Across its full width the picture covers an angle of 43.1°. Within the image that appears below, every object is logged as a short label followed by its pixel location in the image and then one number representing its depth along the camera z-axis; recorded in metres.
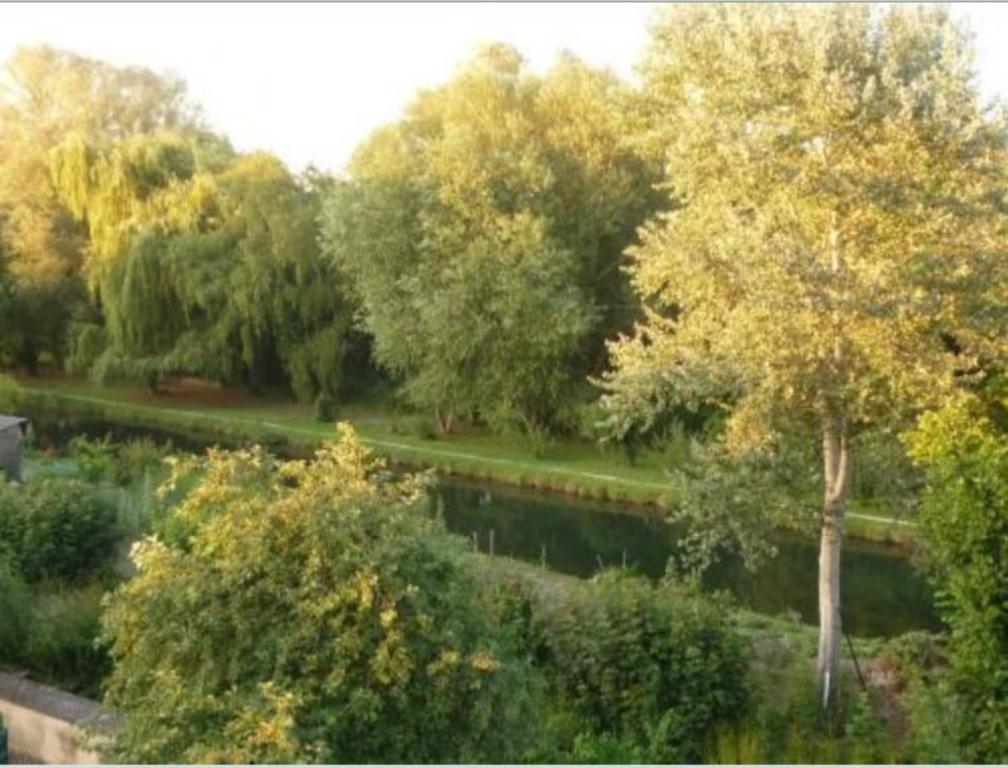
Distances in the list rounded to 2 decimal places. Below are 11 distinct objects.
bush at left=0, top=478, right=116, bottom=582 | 14.99
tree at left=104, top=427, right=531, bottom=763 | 7.77
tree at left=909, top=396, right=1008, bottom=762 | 9.94
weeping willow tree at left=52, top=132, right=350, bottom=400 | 33.06
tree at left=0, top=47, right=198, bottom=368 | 37.69
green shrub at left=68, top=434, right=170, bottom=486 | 23.45
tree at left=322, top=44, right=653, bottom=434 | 27.58
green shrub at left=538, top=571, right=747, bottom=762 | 11.43
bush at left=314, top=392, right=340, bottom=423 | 33.28
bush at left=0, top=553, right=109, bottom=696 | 12.69
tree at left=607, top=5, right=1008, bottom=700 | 11.95
